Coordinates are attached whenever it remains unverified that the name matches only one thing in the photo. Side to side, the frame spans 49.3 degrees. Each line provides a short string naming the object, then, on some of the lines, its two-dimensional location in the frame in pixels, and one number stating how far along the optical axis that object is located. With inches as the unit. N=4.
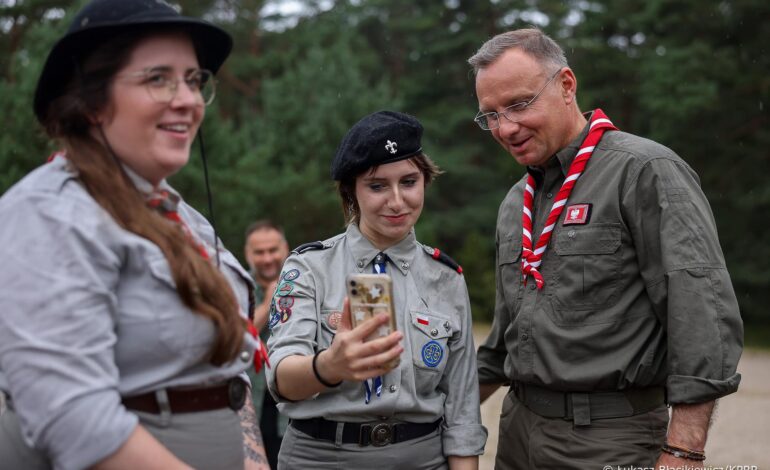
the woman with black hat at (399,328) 129.6
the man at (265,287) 258.4
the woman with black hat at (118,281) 72.7
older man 125.2
